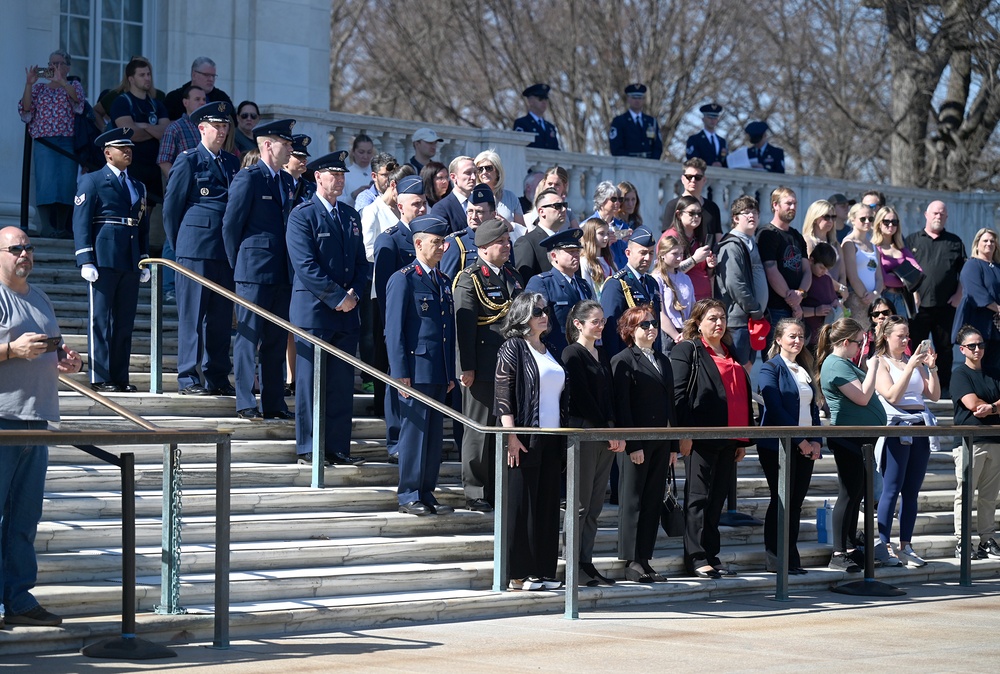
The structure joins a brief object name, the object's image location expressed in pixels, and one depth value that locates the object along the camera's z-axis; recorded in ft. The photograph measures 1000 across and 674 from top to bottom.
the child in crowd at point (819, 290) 47.91
